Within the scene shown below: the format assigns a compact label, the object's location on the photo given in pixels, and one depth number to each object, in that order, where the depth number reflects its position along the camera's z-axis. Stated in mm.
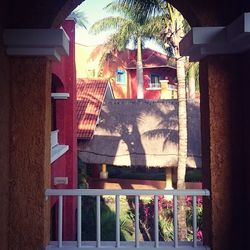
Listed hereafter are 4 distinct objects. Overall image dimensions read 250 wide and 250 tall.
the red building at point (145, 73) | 24125
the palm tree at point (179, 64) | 9688
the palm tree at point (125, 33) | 16391
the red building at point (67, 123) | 9586
